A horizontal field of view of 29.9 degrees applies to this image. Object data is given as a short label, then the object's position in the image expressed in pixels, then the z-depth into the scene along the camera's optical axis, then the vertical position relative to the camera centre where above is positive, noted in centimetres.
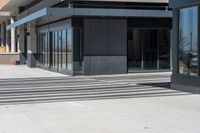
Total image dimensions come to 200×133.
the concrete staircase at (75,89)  1261 -145
